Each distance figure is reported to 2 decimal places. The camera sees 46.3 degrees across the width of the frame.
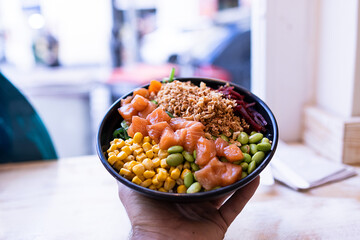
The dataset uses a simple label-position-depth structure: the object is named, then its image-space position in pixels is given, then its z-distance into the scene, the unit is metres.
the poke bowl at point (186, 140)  0.38
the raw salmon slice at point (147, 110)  0.44
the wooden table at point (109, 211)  0.45
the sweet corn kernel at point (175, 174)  0.39
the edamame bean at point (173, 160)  0.39
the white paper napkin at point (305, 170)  0.53
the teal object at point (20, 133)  0.66
